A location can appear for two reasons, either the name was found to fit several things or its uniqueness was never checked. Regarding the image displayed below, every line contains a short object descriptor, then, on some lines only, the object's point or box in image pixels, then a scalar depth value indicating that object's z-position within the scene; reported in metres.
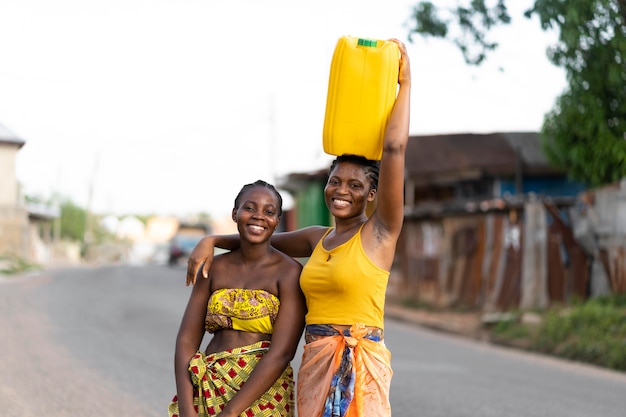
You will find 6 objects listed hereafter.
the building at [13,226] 42.88
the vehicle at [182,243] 39.84
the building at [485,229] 15.69
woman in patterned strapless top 3.53
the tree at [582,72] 10.66
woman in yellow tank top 3.45
